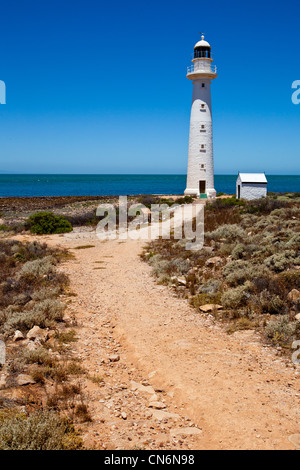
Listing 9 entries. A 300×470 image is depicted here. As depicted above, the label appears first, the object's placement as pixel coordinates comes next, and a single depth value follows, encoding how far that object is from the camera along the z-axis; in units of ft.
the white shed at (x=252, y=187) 89.76
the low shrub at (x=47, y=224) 67.56
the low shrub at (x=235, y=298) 27.73
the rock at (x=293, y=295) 26.61
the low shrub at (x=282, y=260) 32.91
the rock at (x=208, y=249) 43.43
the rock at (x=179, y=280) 34.86
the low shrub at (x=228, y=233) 48.04
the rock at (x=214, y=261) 38.40
